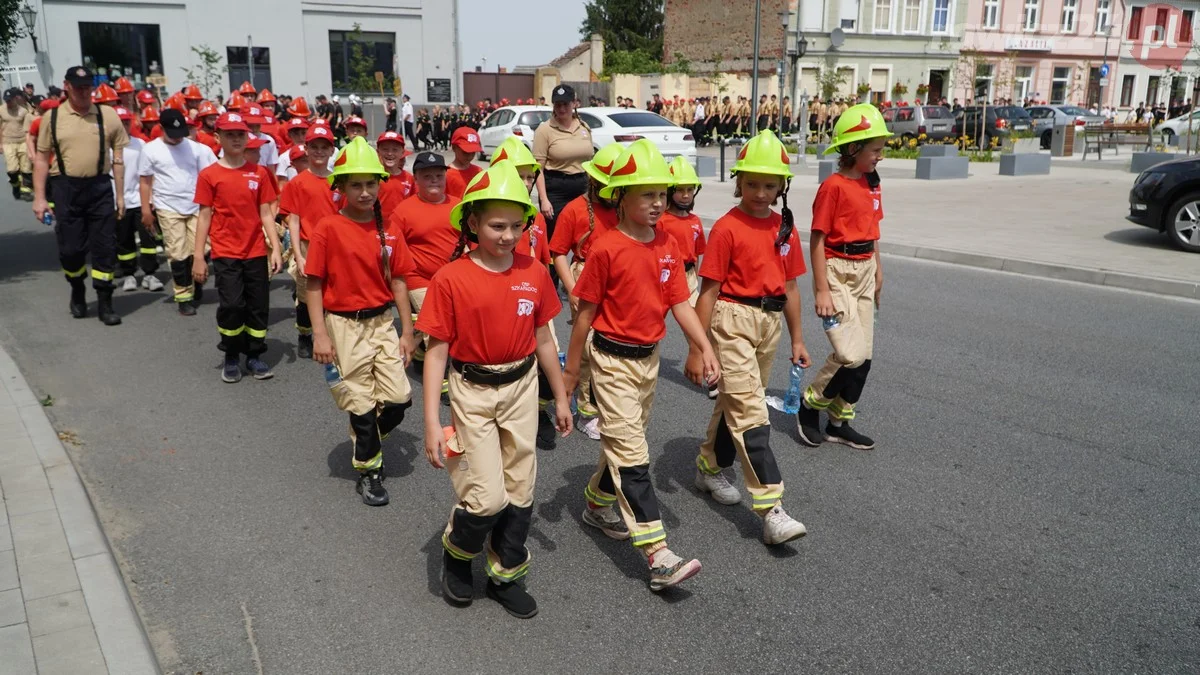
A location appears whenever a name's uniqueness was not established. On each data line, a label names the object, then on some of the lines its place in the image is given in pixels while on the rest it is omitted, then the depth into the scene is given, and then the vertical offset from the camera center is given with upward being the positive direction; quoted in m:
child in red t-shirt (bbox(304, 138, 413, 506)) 4.93 -0.99
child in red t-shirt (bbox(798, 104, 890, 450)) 5.25 -0.72
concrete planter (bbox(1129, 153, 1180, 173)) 21.55 -0.74
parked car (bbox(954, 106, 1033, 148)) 31.70 +0.09
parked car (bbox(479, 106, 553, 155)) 25.91 -0.03
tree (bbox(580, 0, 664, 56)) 69.00 +7.07
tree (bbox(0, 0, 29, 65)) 10.92 +1.10
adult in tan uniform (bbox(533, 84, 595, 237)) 8.29 -0.29
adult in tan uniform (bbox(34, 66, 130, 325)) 8.53 -0.53
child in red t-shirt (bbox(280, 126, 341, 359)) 7.07 -0.57
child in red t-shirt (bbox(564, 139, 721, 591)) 3.96 -0.86
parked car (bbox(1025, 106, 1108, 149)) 32.59 +0.29
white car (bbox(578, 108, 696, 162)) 22.75 -0.17
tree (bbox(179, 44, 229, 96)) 39.56 +1.88
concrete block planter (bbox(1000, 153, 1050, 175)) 22.41 -0.89
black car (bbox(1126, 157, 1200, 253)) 12.01 -0.93
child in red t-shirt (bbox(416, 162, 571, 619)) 3.63 -0.99
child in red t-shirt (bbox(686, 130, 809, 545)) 4.30 -0.85
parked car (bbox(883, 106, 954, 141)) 33.47 +0.09
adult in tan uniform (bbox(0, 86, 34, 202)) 15.34 -0.25
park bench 28.32 -0.32
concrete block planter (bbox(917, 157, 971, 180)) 21.91 -1.00
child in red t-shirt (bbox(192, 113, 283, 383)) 7.16 -0.93
